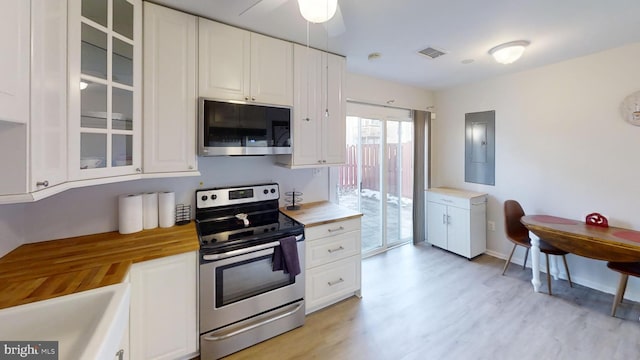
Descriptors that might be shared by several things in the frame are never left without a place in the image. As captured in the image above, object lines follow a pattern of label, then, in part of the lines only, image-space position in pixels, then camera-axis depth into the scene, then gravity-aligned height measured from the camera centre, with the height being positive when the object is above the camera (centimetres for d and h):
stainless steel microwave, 202 +44
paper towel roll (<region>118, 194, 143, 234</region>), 194 -25
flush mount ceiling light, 240 +122
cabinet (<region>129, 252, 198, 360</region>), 158 -82
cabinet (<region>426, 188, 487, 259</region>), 355 -57
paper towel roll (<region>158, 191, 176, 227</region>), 209 -23
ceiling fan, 140 +90
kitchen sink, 99 -57
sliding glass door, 364 +9
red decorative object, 264 -40
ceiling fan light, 123 +82
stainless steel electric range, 183 -75
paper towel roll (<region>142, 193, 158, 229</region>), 204 -23
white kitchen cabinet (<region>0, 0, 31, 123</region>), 89 +44
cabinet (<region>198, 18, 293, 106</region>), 204 +98
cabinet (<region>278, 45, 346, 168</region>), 249 +71
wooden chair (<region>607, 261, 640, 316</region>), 227 -79
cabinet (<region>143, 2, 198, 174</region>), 183 +66
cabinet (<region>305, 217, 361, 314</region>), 232 -77
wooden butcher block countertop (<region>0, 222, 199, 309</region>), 121 -47
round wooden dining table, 220 -53
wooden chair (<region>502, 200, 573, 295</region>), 305 -57
